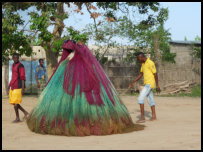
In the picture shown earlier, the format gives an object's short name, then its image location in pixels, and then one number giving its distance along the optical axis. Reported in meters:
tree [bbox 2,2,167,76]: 12.26
